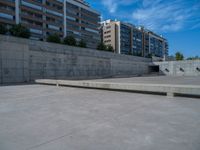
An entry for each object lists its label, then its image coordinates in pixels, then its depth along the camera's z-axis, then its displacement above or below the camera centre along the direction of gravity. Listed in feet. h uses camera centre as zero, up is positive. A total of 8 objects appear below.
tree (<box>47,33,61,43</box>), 96.62 +20.87
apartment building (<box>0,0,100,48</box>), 120.89 +51.00
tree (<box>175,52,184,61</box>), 215.47 +22.21
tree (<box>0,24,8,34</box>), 82.74 +22.91
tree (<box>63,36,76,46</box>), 104.52 +20.99
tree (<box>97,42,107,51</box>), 130.00 +21.12
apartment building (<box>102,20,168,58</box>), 261.44 +62.46
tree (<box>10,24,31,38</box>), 82.78 +22.10
